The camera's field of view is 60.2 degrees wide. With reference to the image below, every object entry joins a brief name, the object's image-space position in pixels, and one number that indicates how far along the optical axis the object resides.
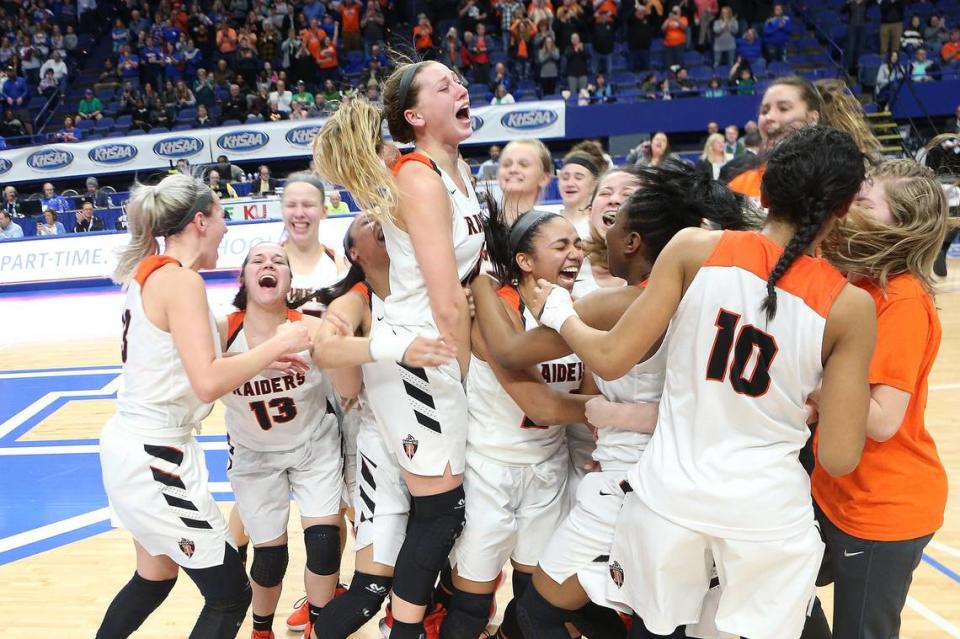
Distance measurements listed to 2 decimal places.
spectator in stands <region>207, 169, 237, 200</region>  14.59
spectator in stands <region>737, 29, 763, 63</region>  17.31
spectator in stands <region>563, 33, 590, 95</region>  17.58
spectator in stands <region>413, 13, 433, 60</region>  18.50
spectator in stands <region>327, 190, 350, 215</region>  13.14
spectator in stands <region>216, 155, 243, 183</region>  15.86
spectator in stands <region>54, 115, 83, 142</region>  19.12
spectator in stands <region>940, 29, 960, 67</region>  16.38
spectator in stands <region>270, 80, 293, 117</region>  18.45
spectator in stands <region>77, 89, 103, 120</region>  20.23
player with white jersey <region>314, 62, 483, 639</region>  2.70
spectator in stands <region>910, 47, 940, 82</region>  16.25
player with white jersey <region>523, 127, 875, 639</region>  2.00
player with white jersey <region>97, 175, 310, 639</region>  2.78
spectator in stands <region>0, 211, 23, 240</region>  14.27
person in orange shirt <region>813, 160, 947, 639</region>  2.34
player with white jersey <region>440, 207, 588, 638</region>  2.88
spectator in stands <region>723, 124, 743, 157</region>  12.79
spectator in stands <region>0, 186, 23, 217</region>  16.11
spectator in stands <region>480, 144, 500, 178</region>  13.96
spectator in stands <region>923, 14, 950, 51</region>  16.95
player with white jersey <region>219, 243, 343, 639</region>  3.41
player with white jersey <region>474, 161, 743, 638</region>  2.54
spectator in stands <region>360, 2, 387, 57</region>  19.78
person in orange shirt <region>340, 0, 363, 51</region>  19.83
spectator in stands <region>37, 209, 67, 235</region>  14.42
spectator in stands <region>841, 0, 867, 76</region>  16.89
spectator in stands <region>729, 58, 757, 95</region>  16.11
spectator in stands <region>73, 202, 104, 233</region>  14.25
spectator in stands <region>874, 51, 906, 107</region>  16.05
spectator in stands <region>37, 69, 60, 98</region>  21.12
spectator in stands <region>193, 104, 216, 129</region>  18.61
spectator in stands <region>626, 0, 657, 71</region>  17.80
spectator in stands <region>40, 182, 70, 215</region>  15.74
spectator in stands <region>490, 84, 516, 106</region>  17.27
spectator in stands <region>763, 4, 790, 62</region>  17.28
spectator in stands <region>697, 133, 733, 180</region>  10.53
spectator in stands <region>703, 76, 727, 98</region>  16.27
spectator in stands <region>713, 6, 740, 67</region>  17.30
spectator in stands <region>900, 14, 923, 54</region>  16.56
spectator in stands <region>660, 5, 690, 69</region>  17.44
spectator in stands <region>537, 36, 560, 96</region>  17.78
